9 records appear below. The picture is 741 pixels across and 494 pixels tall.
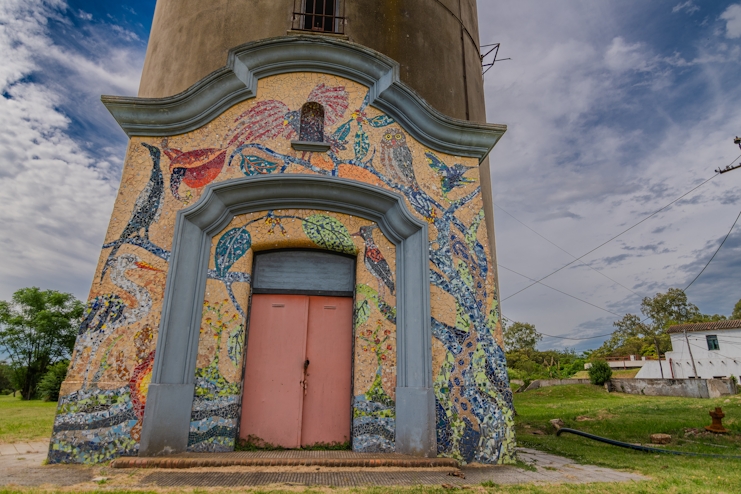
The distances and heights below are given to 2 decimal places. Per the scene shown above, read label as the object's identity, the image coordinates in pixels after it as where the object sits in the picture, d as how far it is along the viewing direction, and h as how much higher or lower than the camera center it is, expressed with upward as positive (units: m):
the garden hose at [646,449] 7.42 -0.94
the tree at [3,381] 39.69 +0.50
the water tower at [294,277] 6.28 +1.63
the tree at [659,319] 52.28 +7.89
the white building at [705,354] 38.00 +3.02
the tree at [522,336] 53.72 +6.02
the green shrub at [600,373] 29.30 +1.06
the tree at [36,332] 29.05 +3.43
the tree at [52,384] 20.47 +0.14
